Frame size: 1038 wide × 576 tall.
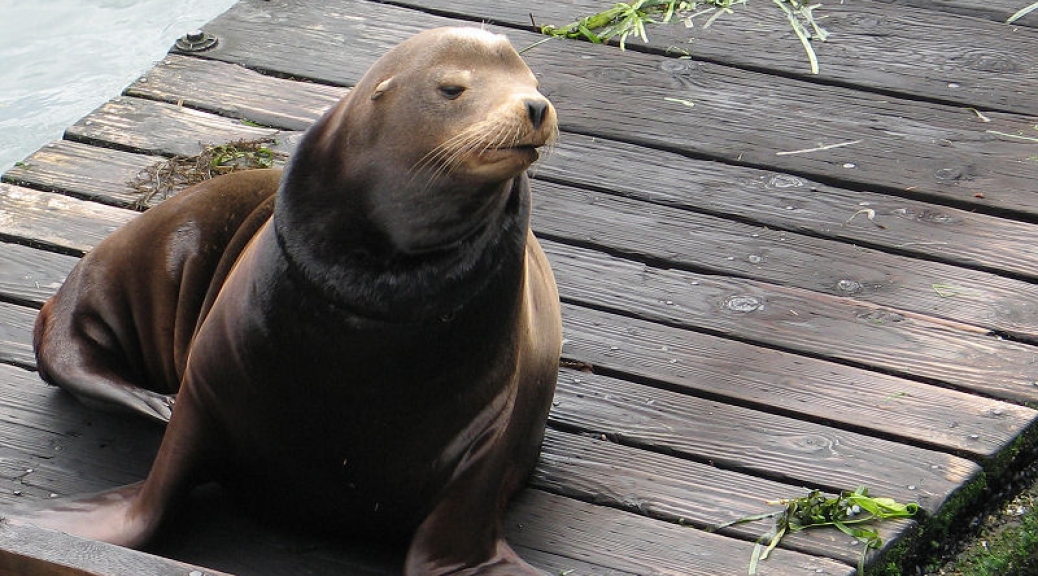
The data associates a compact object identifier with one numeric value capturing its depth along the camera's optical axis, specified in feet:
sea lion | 18.37
